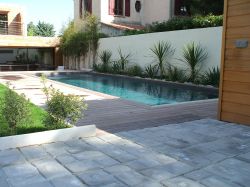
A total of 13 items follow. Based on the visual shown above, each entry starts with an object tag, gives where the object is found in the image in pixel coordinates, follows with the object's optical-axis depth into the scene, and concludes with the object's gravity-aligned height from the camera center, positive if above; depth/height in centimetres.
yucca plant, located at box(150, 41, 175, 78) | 1504 +44
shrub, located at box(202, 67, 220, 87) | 1212 -57
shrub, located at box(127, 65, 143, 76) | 1662 -49
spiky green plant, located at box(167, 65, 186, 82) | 1393 -56
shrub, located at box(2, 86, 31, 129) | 477 -77
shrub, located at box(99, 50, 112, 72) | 1966 +14
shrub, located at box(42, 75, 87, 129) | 498 -77
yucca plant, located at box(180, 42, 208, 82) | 1316 +20
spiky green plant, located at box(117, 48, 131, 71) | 1812 +9
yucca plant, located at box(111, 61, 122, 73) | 1837 -39
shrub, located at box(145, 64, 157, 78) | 1570 -46
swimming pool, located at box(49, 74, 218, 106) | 1112 -116
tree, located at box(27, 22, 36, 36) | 5113 +581
